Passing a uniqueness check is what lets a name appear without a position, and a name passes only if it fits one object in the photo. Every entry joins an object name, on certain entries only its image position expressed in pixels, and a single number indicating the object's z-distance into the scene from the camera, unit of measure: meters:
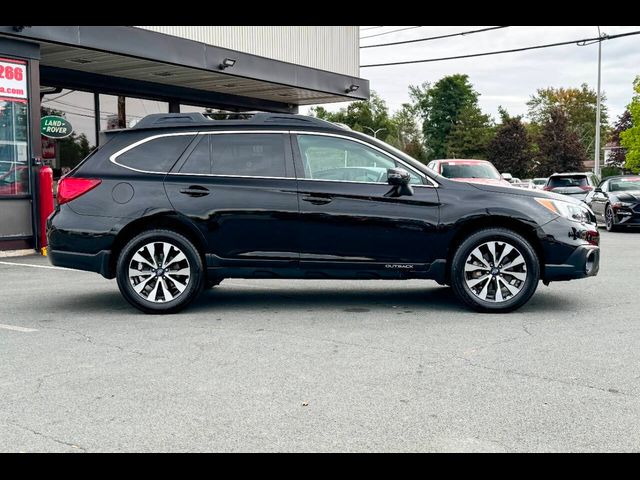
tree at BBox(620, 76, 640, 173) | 65.31
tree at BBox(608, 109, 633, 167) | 80.19
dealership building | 12.83
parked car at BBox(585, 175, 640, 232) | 17.88
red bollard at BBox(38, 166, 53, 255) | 13.09
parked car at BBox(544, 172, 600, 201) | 22.75
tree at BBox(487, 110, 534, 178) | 78.75
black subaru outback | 7.02
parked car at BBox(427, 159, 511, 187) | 16.89
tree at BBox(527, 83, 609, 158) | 110.00
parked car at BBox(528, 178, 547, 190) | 55.47
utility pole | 43.35
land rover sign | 16.09
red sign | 12.55
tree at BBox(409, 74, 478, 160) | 95.38
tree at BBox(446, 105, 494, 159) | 89.19
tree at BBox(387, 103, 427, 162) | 102.16
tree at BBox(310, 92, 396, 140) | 118.19
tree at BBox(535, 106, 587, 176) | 74.50
